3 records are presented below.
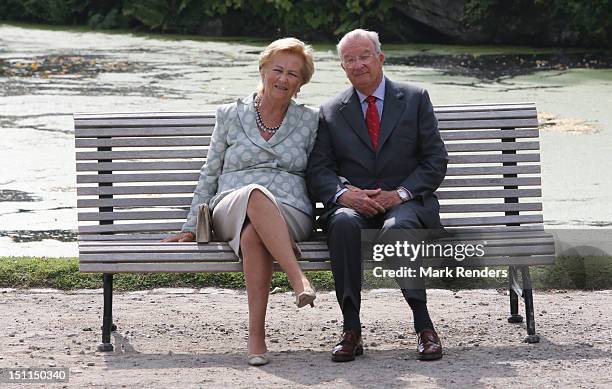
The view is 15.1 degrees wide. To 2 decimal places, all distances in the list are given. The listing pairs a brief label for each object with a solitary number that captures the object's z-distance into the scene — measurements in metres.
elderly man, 9.44
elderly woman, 9.21
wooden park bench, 9.91
